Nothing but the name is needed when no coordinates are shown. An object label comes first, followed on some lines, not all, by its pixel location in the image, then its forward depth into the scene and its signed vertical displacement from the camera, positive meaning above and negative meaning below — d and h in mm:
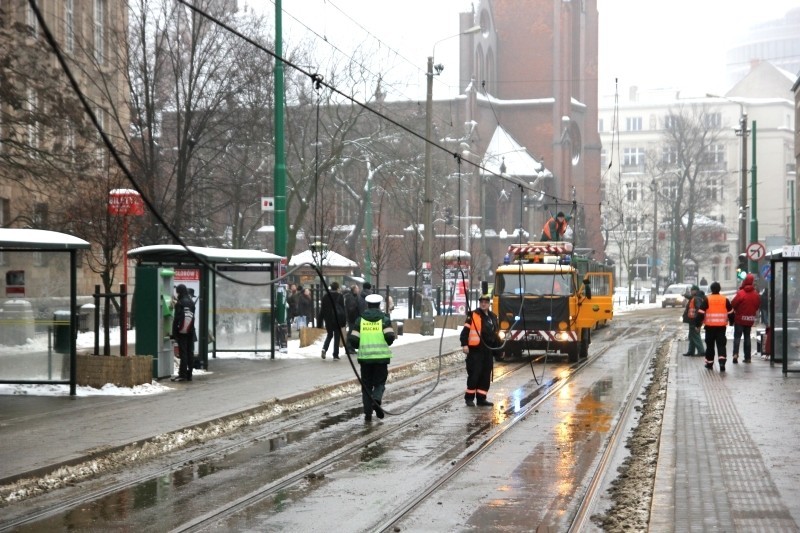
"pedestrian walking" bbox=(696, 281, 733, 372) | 23234 -724
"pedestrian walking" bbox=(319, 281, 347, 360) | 26219 -777
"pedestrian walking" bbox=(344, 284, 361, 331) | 26403 -505
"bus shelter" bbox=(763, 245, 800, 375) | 21730 -294
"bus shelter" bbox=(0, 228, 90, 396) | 17703 -540
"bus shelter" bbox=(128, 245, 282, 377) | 20234 -308
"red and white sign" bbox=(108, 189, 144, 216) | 21812 +1548
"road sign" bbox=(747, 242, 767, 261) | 34244 +1019
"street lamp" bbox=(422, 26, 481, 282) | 34125 +2690
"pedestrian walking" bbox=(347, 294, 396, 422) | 15898 -783
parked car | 71875 -687
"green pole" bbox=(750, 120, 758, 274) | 48625 +2841
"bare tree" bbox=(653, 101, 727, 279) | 89562 +8399
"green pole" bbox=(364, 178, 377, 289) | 51388 +3240
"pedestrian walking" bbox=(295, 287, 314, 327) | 38219 -700
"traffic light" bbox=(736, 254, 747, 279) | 41038 +653
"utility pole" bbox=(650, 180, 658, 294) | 77188 +3777
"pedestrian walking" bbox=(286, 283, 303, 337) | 37769 -564
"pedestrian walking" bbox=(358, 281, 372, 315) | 26469 -344
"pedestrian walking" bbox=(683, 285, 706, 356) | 28153 -864
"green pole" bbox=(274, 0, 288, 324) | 26312 +2700
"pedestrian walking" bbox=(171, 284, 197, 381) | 20188 -727
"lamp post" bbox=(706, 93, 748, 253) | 47550 +3530
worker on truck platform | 37219 +1837
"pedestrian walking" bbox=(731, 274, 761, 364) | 25891 -512
